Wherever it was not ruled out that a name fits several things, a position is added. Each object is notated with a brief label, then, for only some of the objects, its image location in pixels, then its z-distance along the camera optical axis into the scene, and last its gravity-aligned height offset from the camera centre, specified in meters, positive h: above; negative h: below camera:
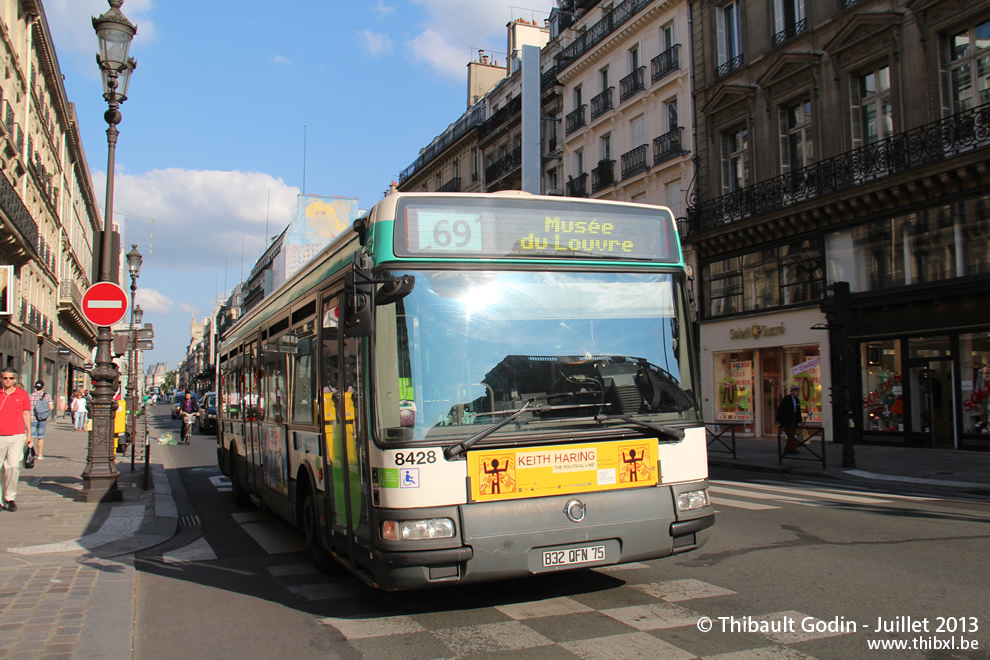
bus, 4.98 -0.01
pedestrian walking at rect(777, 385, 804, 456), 17.67 -0.74
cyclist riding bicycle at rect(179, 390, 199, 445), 30.19 -0.92
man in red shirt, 9.98 -0.36
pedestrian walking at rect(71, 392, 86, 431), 32.44 -0.48
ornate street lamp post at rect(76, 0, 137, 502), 11.54 +1.79
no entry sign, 11.41 +1.31
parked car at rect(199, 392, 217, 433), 36.03 -0.82
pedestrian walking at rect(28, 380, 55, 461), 18.94 -0.31
